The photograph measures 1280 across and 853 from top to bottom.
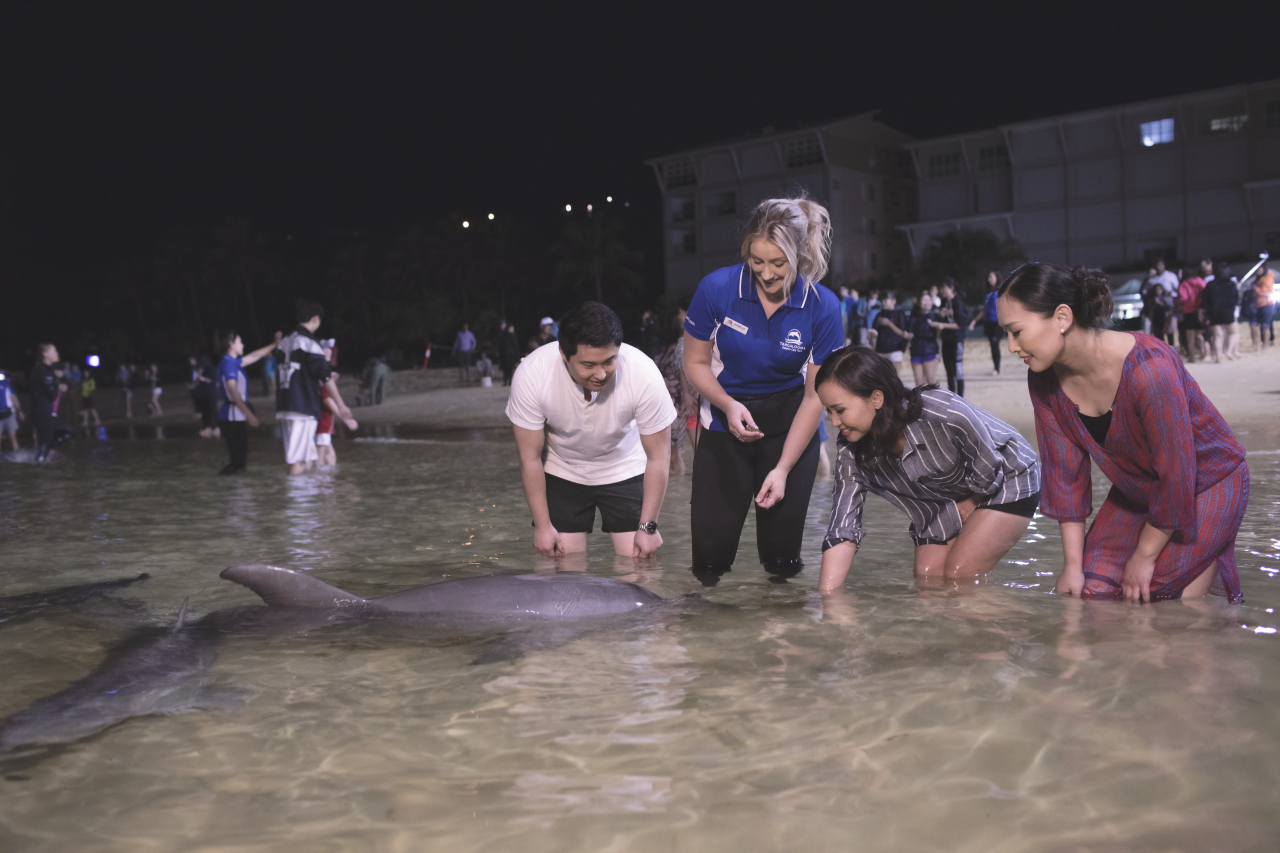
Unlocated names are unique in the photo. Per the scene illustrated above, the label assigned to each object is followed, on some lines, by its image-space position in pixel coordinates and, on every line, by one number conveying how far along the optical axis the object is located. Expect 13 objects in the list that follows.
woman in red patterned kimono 3.65
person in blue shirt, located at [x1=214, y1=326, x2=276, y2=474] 11.45
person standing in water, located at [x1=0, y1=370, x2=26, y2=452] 17.19
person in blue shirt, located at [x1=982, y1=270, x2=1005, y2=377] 15.92
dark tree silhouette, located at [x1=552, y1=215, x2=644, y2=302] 55.44
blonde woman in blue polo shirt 4.55
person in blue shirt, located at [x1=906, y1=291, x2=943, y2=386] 16.09
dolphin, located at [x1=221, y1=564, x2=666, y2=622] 4.45
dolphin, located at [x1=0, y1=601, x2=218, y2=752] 3.34
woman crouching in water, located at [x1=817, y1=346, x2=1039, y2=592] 4.14
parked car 35.09
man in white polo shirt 5.00
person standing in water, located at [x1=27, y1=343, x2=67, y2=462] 15.34
